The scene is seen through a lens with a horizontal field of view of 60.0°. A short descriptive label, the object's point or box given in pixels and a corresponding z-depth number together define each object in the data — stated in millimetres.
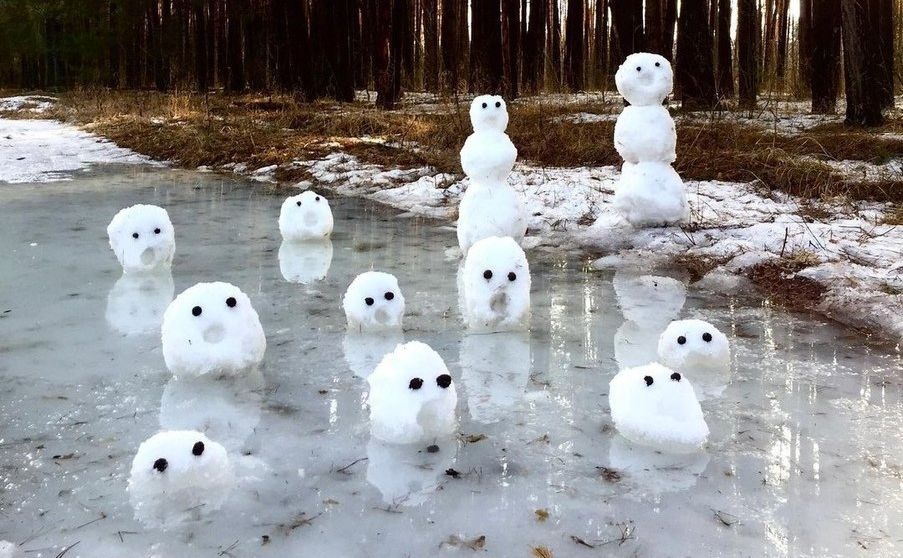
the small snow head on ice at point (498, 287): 3883
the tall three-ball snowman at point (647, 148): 5637
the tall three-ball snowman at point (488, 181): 5270
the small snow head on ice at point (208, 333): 3191
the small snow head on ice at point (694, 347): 3350
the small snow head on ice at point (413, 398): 2672
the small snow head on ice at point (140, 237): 4891
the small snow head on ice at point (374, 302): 3838
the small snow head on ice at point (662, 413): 2643
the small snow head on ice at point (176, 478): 2291
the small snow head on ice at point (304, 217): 5895
